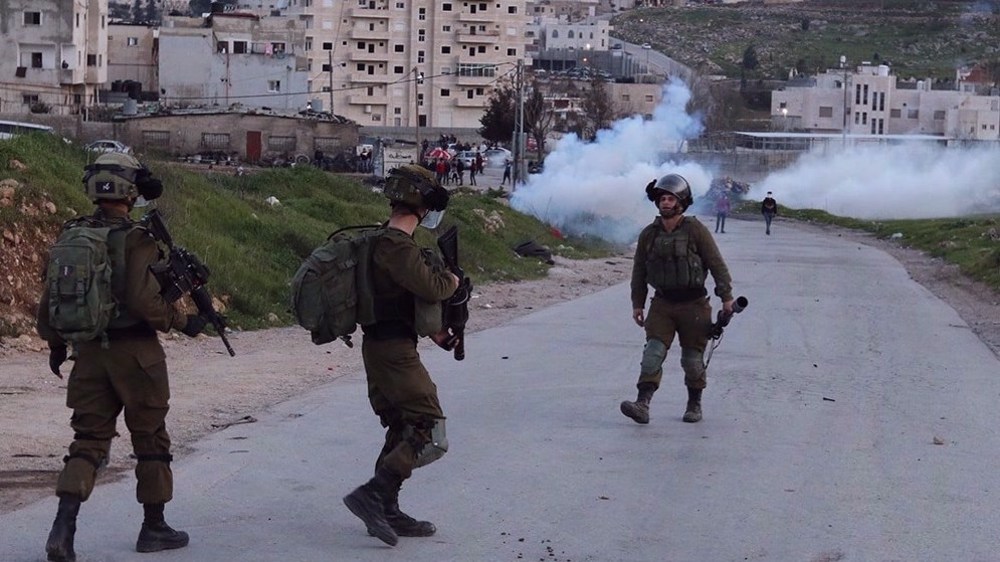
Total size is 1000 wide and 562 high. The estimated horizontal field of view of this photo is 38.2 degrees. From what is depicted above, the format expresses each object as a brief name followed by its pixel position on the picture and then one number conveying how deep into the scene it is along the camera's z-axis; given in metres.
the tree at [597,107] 81.19
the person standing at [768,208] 49.97
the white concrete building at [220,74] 82.25
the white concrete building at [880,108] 109.62
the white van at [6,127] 36.87
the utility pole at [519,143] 51.69
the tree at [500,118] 80.88
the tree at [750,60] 158.29
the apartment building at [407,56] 103.38
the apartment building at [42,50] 63.34
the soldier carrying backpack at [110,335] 6.66
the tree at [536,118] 74.26
